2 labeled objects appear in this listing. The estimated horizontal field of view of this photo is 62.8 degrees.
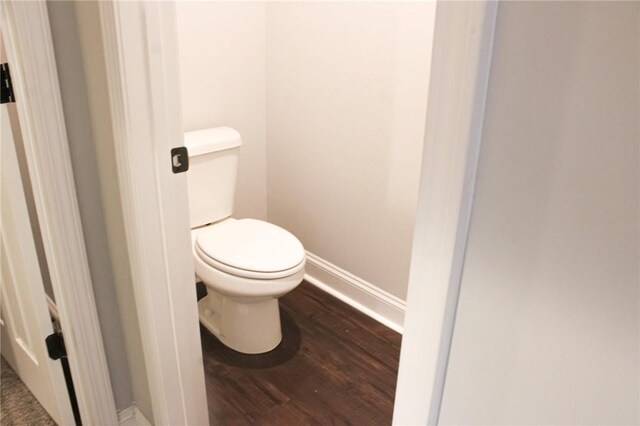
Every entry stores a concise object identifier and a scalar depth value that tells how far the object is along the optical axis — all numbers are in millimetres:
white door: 1336
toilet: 1863
